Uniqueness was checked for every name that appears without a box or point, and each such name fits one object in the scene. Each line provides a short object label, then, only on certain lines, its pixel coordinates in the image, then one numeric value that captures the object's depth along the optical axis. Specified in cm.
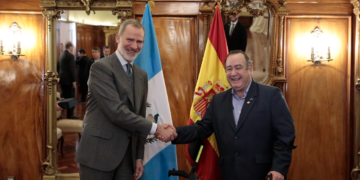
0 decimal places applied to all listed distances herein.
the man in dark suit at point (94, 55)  498
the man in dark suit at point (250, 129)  239
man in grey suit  241
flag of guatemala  308
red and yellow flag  300
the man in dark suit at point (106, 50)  510
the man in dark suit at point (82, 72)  482
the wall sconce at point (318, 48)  396
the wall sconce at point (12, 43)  390
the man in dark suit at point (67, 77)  451
